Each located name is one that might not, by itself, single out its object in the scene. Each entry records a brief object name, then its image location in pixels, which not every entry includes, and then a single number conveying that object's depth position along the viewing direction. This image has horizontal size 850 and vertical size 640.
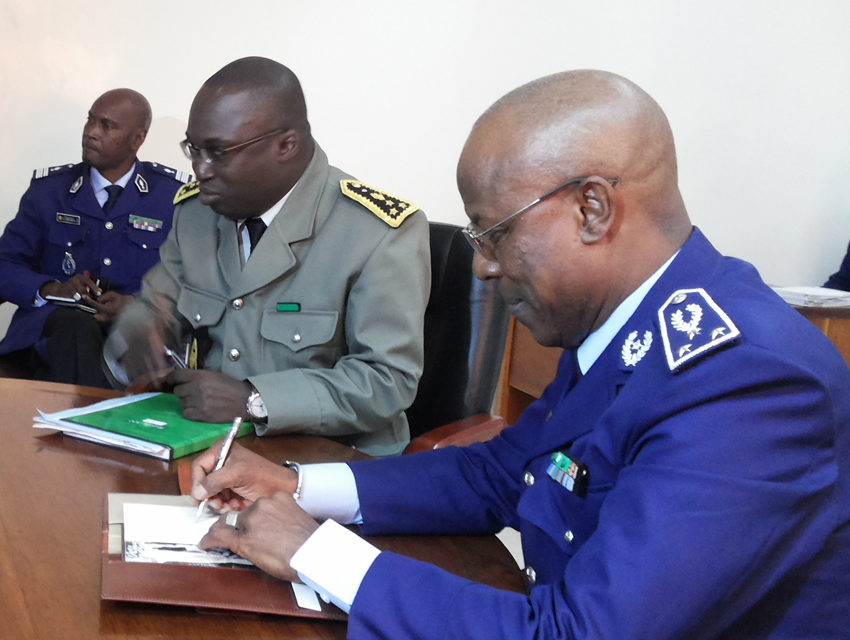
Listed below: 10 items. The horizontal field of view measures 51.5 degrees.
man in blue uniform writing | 0.85
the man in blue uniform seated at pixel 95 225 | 2.95
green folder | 1.46
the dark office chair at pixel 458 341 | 1.99
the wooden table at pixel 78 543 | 0.94
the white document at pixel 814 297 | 3.38
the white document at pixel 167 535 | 1.05
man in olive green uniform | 1.85
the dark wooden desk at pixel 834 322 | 3.38
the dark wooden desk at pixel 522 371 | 3.78
